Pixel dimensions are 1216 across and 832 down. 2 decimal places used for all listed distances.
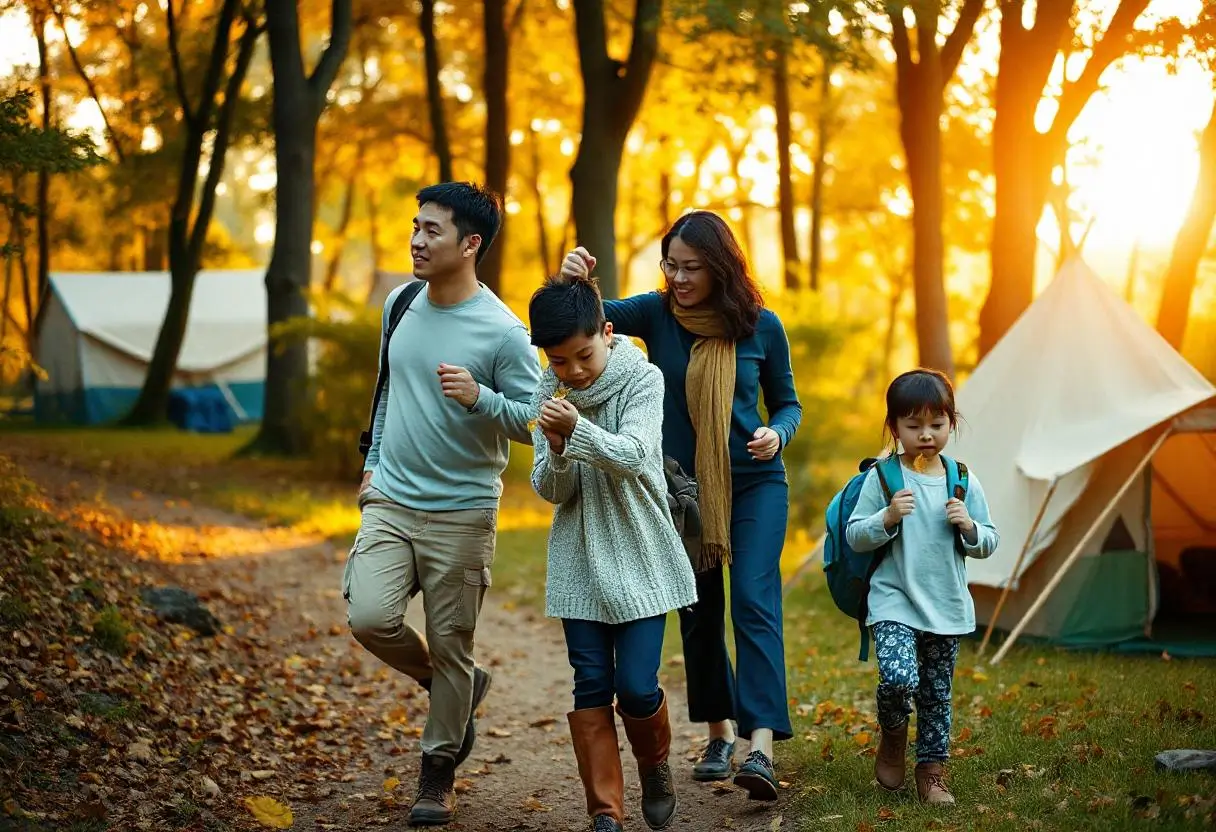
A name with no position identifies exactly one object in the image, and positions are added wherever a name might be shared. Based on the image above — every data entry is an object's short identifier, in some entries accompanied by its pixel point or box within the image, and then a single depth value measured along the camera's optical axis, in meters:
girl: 4.81
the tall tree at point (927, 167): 11.81
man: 4.99
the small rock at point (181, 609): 7.50
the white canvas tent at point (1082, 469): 8.20
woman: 5.09
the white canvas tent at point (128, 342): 27.22
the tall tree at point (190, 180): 21.03
